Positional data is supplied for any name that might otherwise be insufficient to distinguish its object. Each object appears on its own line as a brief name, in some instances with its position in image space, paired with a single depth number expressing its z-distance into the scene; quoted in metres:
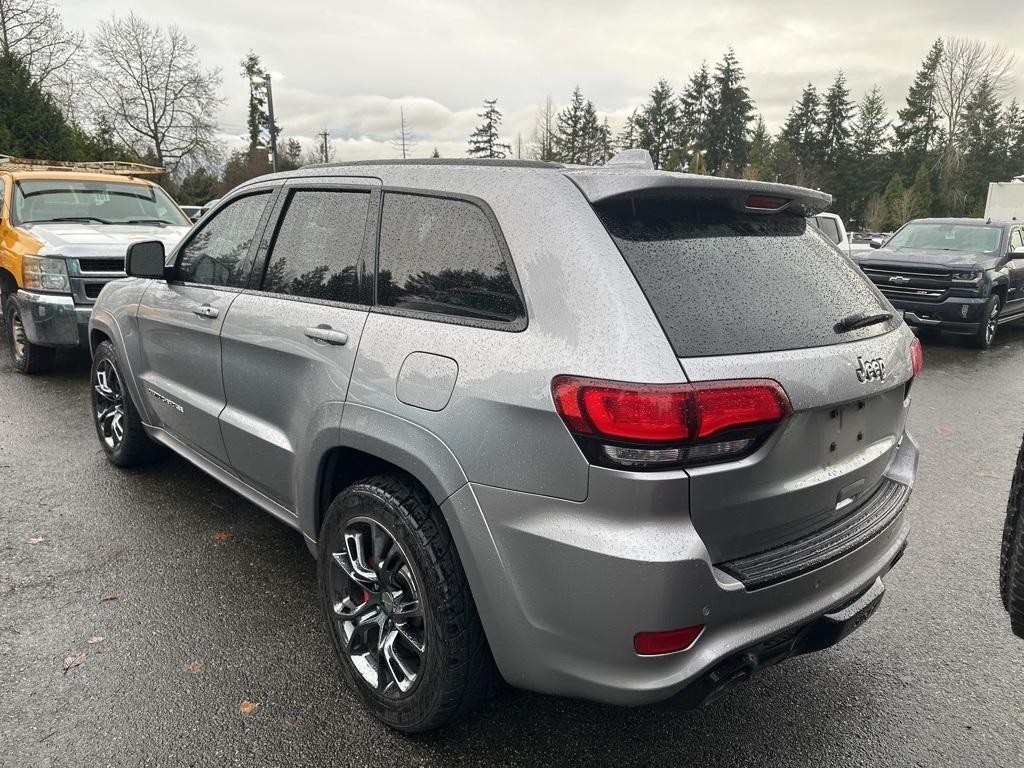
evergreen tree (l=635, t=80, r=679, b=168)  69.88
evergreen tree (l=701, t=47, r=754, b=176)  67.25
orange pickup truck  6.65
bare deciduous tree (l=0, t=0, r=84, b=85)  37.25
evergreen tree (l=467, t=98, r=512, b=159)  74.44
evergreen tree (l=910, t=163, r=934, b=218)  50.44
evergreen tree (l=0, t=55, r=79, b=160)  30.17
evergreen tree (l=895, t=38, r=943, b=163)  60.72
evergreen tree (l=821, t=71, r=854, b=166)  65.19
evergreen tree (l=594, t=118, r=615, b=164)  75.62
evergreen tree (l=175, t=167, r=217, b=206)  46.03
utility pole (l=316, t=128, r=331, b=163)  60.57
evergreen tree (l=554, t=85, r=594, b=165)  75.31
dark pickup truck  10.05
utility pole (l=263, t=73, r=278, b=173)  25.67
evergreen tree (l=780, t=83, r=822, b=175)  65.44
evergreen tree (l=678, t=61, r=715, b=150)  68.12
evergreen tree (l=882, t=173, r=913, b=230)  48.75
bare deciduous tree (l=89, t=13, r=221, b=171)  46.28
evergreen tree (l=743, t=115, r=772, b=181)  60.97
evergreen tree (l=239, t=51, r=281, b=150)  68.00
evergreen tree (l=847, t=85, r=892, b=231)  61.91
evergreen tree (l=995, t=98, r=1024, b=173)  57.44
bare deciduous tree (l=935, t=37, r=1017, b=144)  56.34
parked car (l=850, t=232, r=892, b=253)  30.09
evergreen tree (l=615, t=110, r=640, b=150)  73.75
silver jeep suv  1.87
